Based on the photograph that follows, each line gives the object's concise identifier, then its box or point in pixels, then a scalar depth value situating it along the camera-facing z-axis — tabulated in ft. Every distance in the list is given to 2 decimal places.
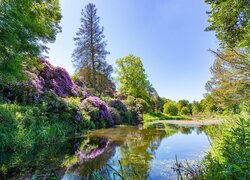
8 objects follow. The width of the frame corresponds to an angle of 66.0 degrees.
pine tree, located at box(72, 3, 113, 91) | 69.72
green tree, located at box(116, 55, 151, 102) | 96.02
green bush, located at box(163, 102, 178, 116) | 117.91
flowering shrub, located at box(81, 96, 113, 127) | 40.63
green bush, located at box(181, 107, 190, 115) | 127.24
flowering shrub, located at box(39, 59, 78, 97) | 40.50
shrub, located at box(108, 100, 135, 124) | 54.21
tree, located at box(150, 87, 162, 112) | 128.38
